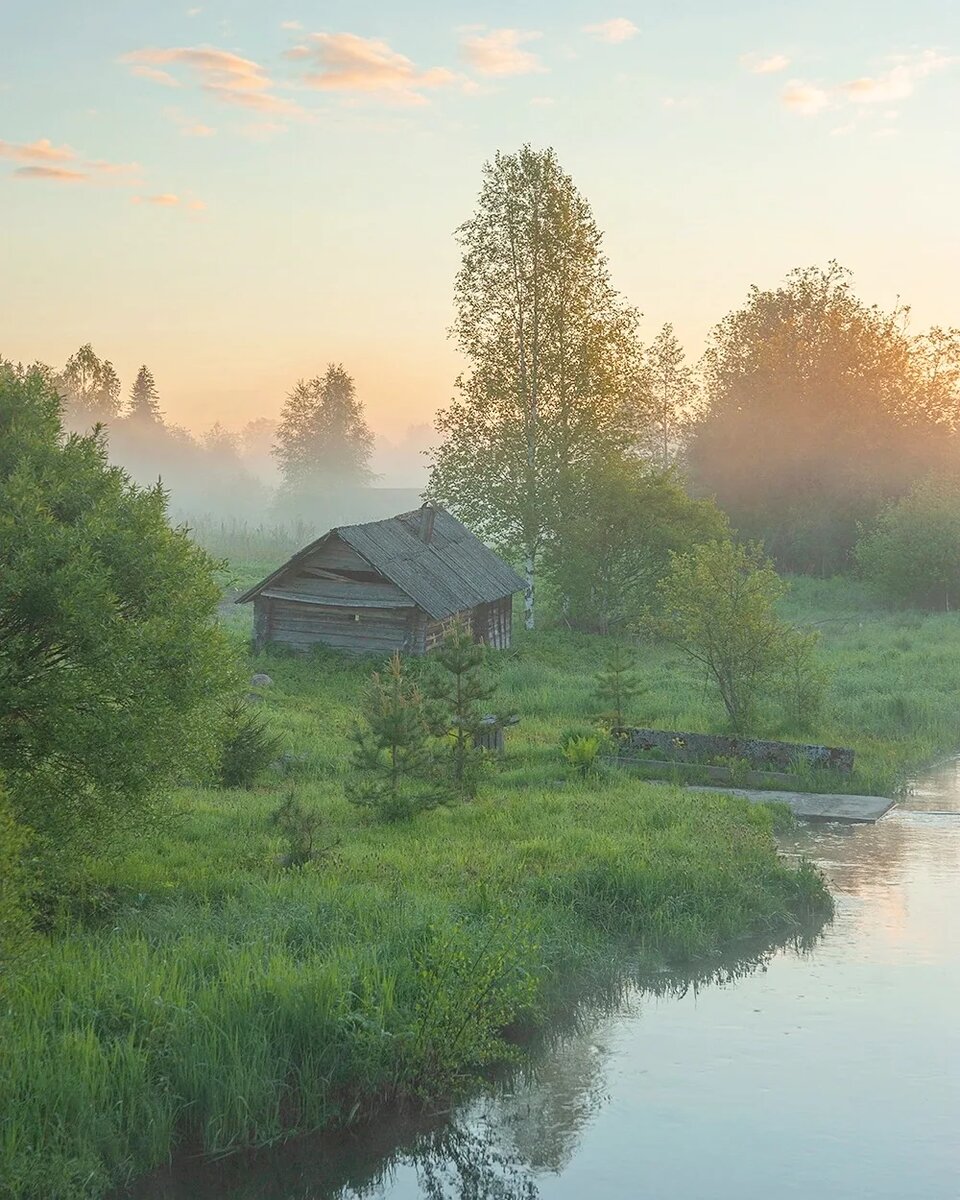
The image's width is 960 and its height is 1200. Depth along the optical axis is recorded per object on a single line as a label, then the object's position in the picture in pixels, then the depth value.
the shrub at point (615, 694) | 24.33
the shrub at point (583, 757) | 20.51
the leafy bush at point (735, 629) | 23.20
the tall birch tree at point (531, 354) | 41.78
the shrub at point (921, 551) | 45.84
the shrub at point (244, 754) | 19.28
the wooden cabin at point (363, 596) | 31.83
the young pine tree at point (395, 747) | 16.52
